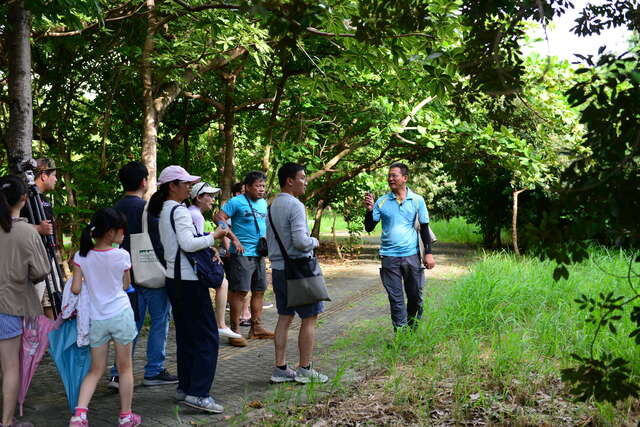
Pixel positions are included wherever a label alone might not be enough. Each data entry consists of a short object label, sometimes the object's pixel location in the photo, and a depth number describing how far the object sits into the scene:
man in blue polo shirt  6.80
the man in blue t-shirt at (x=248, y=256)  7.60
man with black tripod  5.49
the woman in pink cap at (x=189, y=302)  4.83
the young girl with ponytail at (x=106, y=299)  4.32
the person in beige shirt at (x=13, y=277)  4.27
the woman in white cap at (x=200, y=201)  5.76
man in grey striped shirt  5.54
